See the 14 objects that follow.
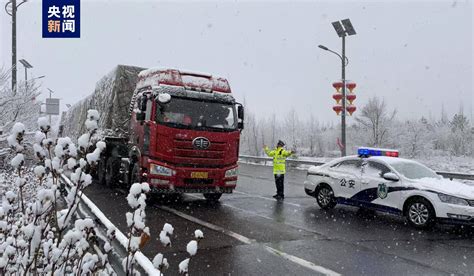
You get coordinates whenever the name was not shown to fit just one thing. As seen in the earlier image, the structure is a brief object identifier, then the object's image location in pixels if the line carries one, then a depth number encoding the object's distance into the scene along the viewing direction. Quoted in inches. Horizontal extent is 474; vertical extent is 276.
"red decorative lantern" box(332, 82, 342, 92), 842.2
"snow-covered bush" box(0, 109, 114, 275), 91.7
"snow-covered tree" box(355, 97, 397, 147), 1863.9
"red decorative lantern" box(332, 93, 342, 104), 846.5
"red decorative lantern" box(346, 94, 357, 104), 845.8
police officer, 495.8
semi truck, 404.5
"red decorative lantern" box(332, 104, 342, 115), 852.6
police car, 327.0
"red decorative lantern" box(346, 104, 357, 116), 841.5
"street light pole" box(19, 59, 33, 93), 1405.8
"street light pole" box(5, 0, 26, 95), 817.5
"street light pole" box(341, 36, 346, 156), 860.6
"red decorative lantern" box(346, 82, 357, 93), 845.8
